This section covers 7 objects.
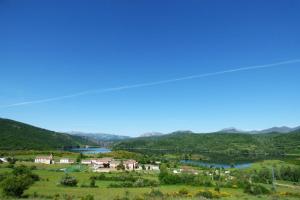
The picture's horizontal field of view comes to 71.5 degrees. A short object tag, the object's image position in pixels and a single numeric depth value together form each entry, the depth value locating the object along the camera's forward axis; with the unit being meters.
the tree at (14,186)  23.78
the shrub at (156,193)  26.29
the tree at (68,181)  37.64
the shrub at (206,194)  28.03
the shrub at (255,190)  37.55
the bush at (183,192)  31.26
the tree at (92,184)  38.16
